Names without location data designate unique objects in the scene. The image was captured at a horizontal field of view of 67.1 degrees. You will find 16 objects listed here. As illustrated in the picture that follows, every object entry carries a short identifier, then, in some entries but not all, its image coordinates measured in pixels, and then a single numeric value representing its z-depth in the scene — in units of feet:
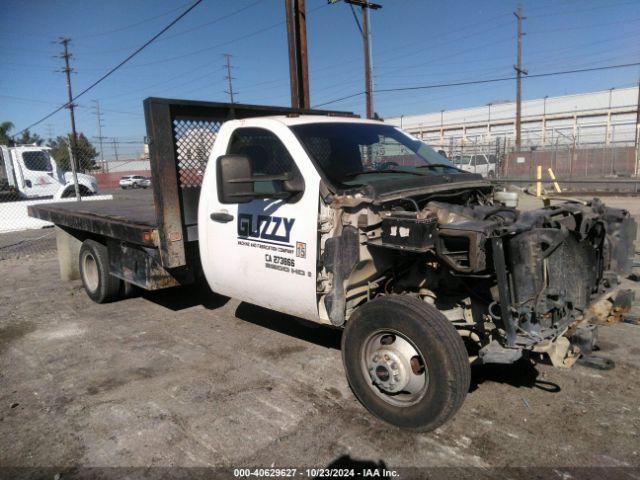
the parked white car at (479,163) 85.37
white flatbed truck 9.61
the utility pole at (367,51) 69.82
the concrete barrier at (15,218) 48.32
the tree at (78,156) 72.79
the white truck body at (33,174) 62.13
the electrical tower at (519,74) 110.83
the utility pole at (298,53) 37.19
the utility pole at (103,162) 174.03
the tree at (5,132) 157.81
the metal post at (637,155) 84.85
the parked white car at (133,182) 146.10
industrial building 168.96
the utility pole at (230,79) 219.94
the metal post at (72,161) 34.58
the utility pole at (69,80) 139.54
